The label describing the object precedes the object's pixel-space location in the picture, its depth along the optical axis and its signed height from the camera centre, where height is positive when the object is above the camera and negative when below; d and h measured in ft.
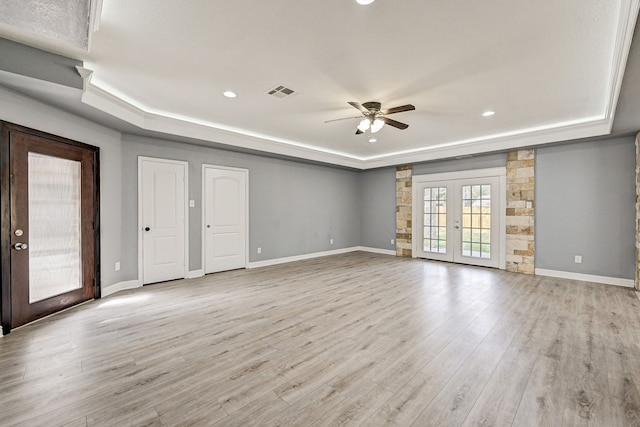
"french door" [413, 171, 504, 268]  20.75 -0.70
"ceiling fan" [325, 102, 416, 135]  12.80 +4.22
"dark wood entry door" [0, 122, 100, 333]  10.13 -0.57
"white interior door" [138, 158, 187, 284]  16.30 -0.49
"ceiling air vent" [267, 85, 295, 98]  11.79 +4.94
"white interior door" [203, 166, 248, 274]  18.90 -0.59
